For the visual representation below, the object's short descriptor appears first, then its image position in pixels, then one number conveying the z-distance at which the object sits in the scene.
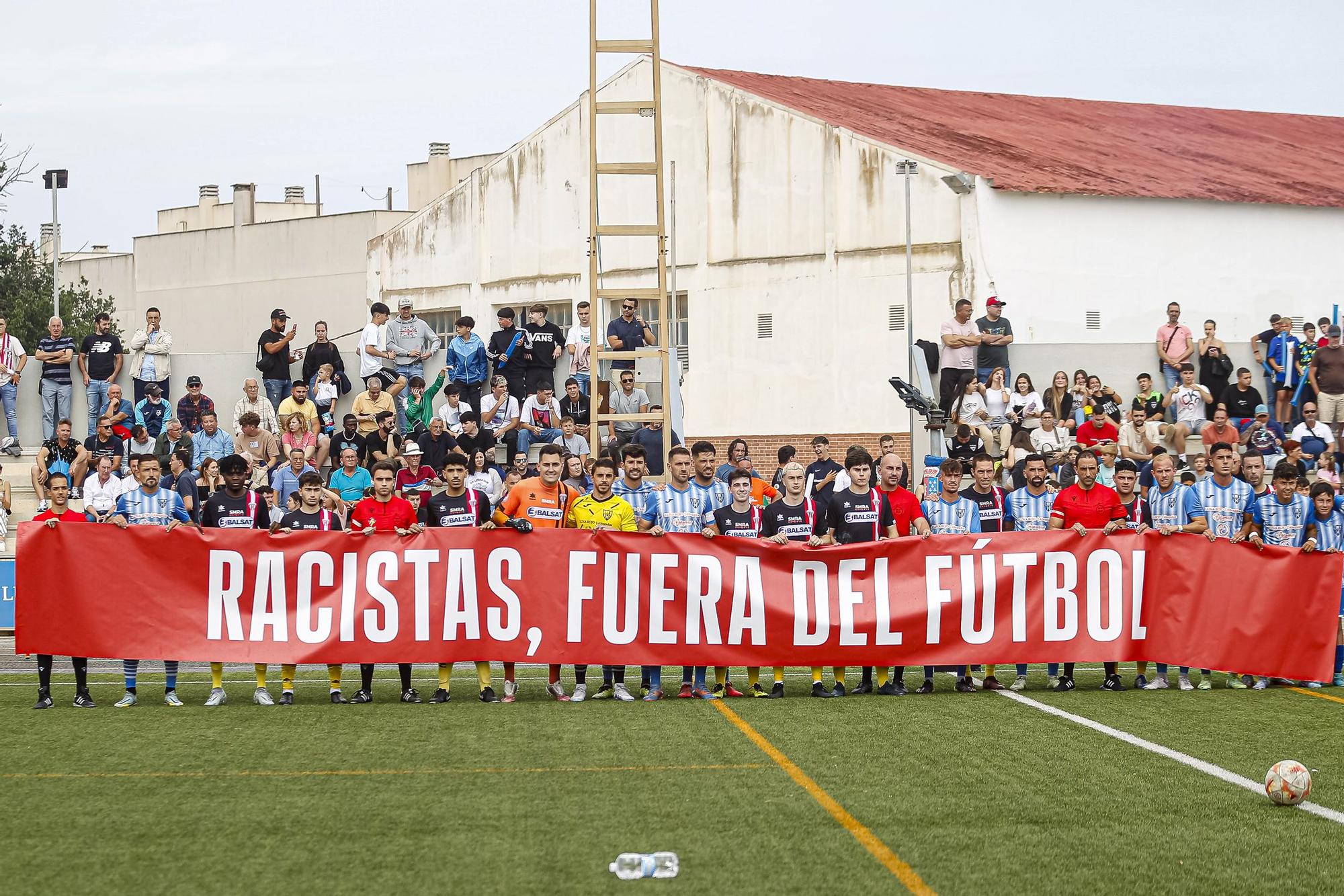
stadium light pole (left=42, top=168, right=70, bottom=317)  43.06
